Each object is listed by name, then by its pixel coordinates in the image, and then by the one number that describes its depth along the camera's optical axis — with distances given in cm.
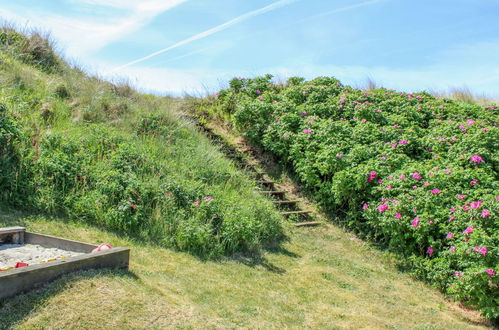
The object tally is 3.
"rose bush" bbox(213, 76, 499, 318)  690
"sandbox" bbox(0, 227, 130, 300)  402
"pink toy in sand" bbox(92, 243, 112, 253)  520
